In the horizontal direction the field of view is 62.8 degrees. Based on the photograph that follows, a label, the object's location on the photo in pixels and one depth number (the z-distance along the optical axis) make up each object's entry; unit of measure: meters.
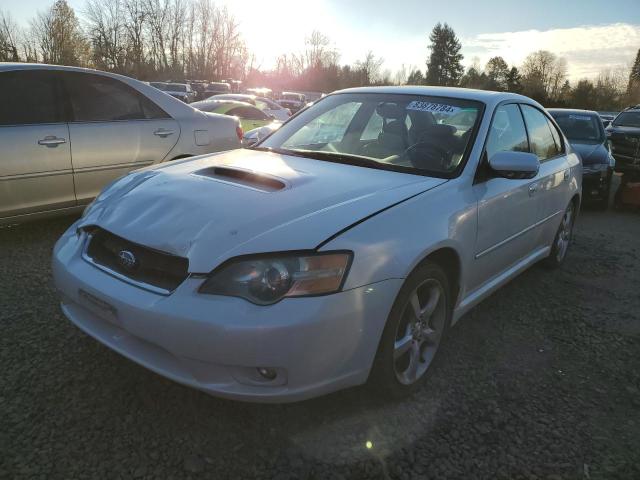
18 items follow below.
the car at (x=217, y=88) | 37.38
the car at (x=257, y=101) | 15.36
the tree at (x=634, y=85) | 56.23
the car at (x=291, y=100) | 33.12
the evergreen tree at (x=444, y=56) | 85.19
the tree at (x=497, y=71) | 75.10
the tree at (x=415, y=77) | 88.22
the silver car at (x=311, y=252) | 2.02
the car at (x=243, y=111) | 9.83
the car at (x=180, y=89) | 32.44
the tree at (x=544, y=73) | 68.58
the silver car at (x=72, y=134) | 4.21
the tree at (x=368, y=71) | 80.19
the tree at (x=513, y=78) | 64.58
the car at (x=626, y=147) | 9.38
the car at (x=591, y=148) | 7.70
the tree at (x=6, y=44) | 39.42
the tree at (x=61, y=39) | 50.84
